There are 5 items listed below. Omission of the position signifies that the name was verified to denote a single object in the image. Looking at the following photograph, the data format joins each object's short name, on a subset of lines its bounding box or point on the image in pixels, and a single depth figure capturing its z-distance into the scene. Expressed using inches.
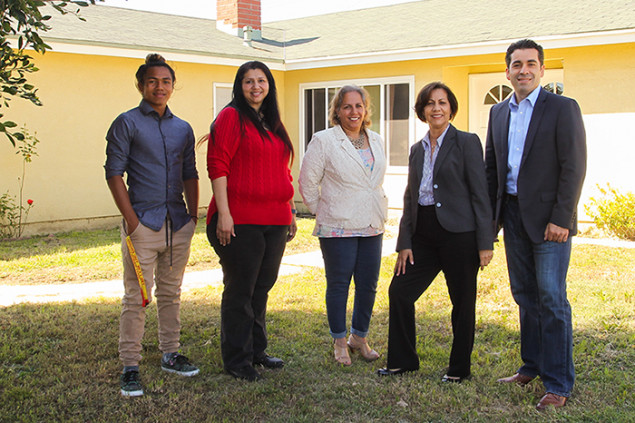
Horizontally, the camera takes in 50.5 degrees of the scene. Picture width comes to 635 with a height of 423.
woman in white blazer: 186.1
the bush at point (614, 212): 410.0
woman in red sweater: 172.4
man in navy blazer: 156.2
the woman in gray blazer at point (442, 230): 170.1
